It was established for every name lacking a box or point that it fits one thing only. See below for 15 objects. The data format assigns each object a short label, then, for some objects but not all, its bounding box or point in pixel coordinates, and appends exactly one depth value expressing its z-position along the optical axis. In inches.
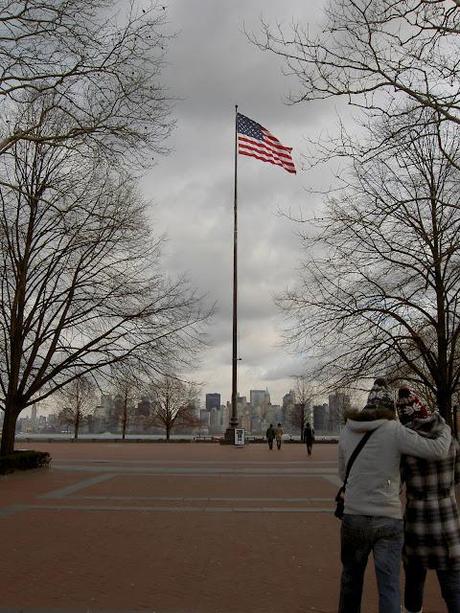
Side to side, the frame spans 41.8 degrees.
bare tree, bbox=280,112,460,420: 666.2
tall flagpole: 1381.6
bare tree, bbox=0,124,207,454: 790.5
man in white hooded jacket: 139.8
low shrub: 739.4
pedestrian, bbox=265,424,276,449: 1243.8
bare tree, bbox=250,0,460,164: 366.9
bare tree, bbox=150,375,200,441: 2252.5
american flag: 1037.8
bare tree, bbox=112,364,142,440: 812.0
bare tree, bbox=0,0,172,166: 400.2
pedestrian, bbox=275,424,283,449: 1245.2
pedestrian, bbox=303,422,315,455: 1096.0
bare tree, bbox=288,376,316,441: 2297.5
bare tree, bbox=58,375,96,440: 844.6
